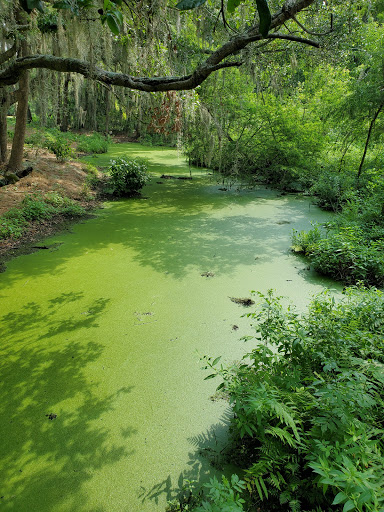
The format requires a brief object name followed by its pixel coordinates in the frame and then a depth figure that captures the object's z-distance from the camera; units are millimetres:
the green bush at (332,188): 5109
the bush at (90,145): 9620
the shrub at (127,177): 5629
